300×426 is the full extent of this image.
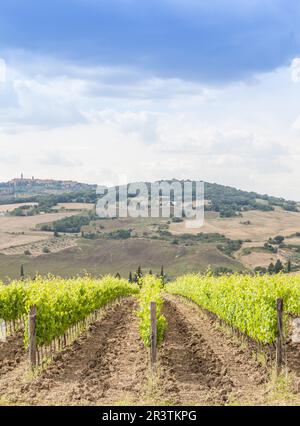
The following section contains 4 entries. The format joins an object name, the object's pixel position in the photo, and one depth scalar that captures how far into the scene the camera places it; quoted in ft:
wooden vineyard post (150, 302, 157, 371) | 48.39
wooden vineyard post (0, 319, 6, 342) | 55.84
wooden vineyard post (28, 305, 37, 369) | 50.34
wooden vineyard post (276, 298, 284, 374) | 47.14
